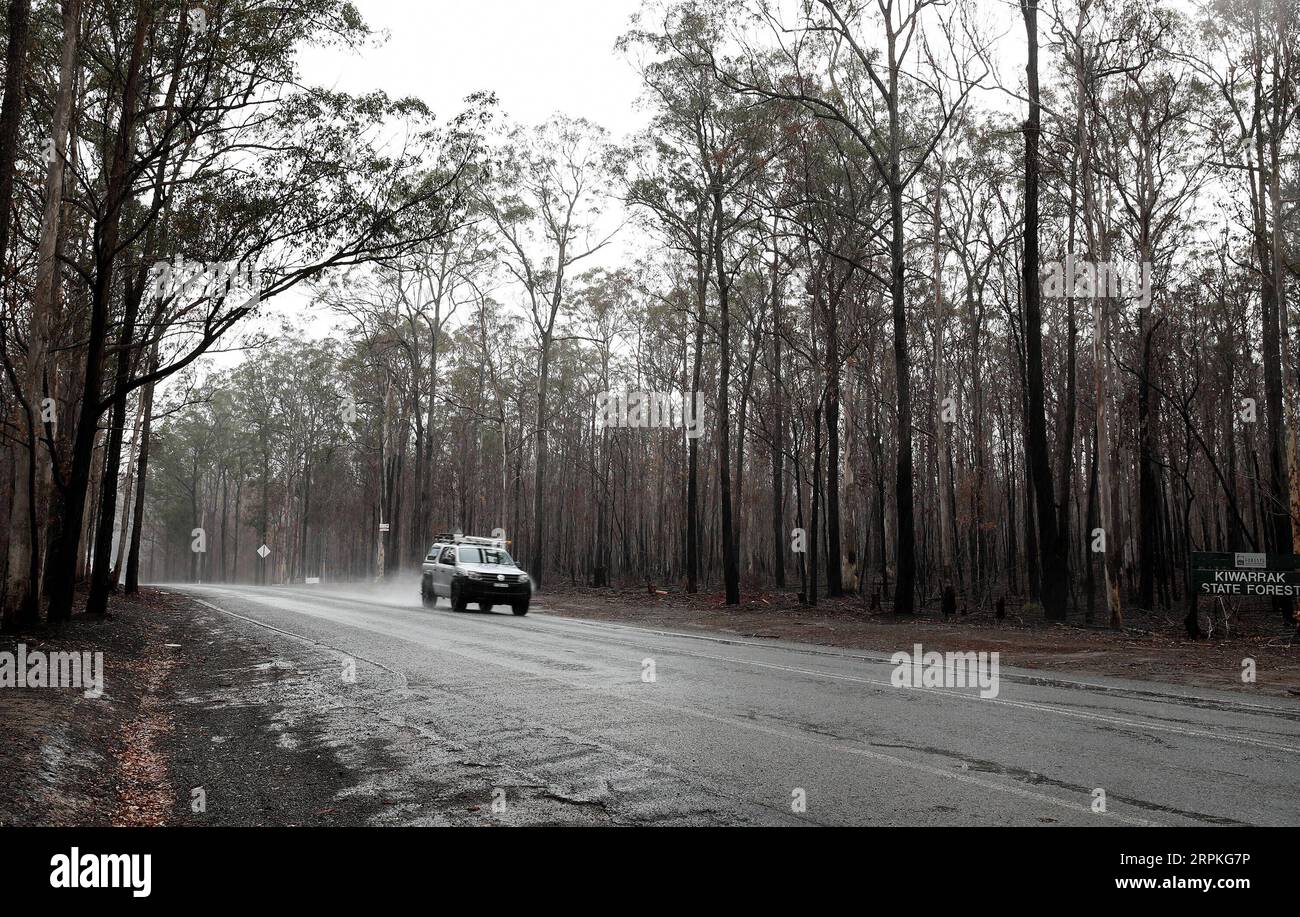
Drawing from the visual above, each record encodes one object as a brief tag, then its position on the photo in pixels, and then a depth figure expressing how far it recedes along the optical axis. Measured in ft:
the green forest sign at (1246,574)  45.24
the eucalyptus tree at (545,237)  127.65
